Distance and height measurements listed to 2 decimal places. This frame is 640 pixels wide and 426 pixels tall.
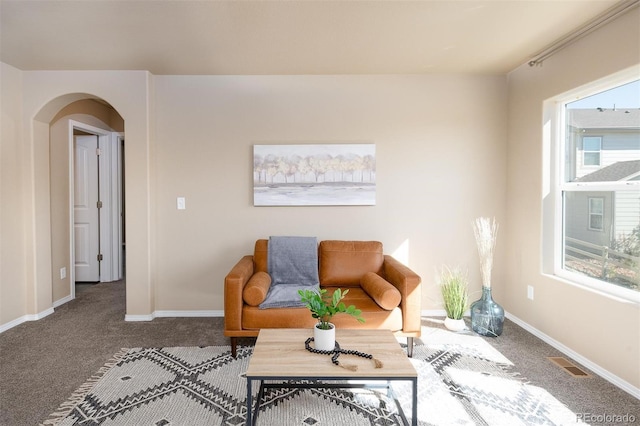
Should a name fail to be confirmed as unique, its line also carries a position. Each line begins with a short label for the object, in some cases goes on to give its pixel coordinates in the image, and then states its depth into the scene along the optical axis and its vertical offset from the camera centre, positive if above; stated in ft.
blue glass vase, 10.05 -3.31
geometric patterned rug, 6.32 -3.95
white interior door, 16.12 -0.32
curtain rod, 7.27 +4.28
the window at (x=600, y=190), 7.73 +0.38
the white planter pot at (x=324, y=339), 6.36 -2.52
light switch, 11.79 +0.04
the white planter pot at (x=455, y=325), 10.44 -3.69
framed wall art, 11.57 +1.06
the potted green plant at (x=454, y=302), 10.52 -3.01
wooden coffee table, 5.62 -2.76
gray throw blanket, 10.32 -1.75
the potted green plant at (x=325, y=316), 6.35 -2.10
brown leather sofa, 8.65 -2.69
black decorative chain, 6.16 -2.72
